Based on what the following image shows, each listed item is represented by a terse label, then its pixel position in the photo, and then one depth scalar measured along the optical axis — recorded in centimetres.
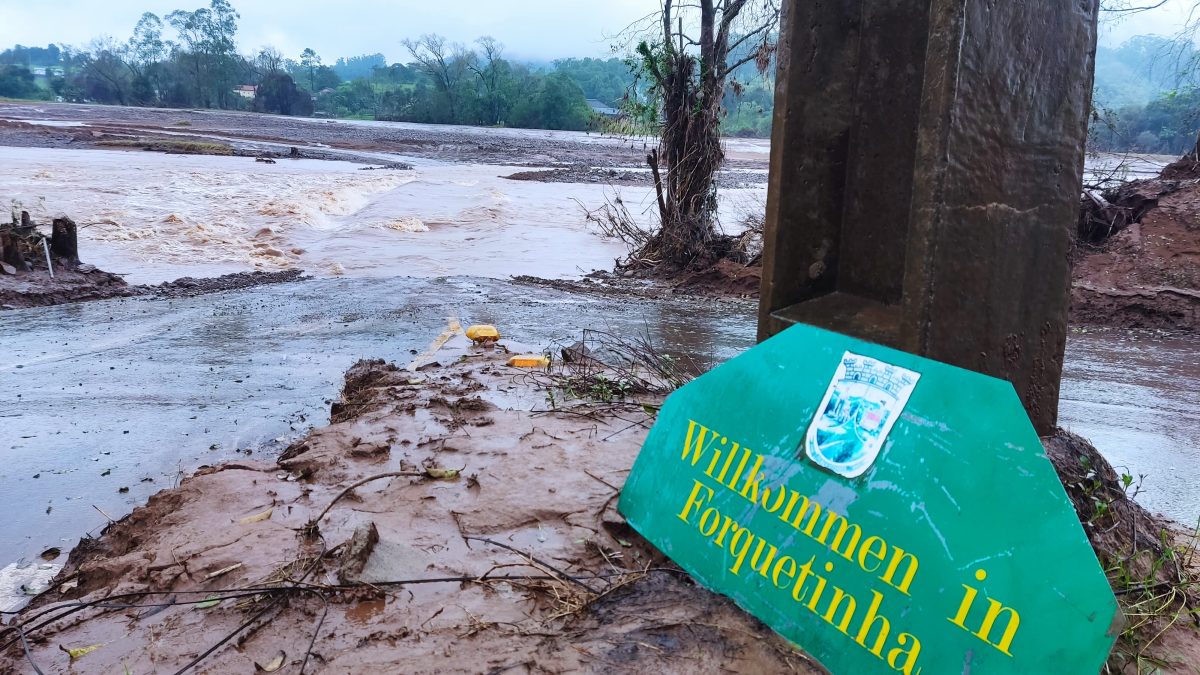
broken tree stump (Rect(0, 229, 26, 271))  948
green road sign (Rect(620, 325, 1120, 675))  194
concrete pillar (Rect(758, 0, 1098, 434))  259
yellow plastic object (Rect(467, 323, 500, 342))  670
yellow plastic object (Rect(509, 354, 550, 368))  566
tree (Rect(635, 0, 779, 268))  1142
